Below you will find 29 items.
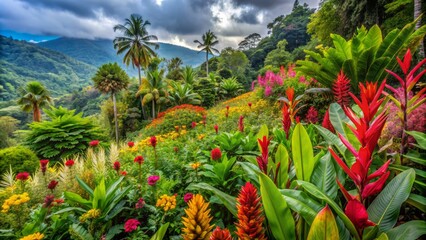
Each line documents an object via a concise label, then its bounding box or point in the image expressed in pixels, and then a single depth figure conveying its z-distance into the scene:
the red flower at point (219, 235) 0.73
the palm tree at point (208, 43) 36.34
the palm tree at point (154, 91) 19.23
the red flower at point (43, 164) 2.76
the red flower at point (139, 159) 2.37
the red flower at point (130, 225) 1.54
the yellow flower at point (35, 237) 1.45
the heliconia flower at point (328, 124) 1.82
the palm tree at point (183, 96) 19.23
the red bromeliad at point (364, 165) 0.74
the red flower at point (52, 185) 2.12
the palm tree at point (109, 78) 17.36
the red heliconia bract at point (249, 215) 0.80
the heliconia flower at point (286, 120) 1.70
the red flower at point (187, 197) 1.61
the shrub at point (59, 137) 7.51
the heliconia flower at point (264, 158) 1.23
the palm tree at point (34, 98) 18.25
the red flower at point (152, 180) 1.91
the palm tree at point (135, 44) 26.02
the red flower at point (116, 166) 2.36
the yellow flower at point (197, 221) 0.84
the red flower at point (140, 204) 1.88
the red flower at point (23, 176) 2.46
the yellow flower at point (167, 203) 1.69
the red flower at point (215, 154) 2.05
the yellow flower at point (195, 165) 2.19
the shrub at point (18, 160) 6.09
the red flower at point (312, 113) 2.75
